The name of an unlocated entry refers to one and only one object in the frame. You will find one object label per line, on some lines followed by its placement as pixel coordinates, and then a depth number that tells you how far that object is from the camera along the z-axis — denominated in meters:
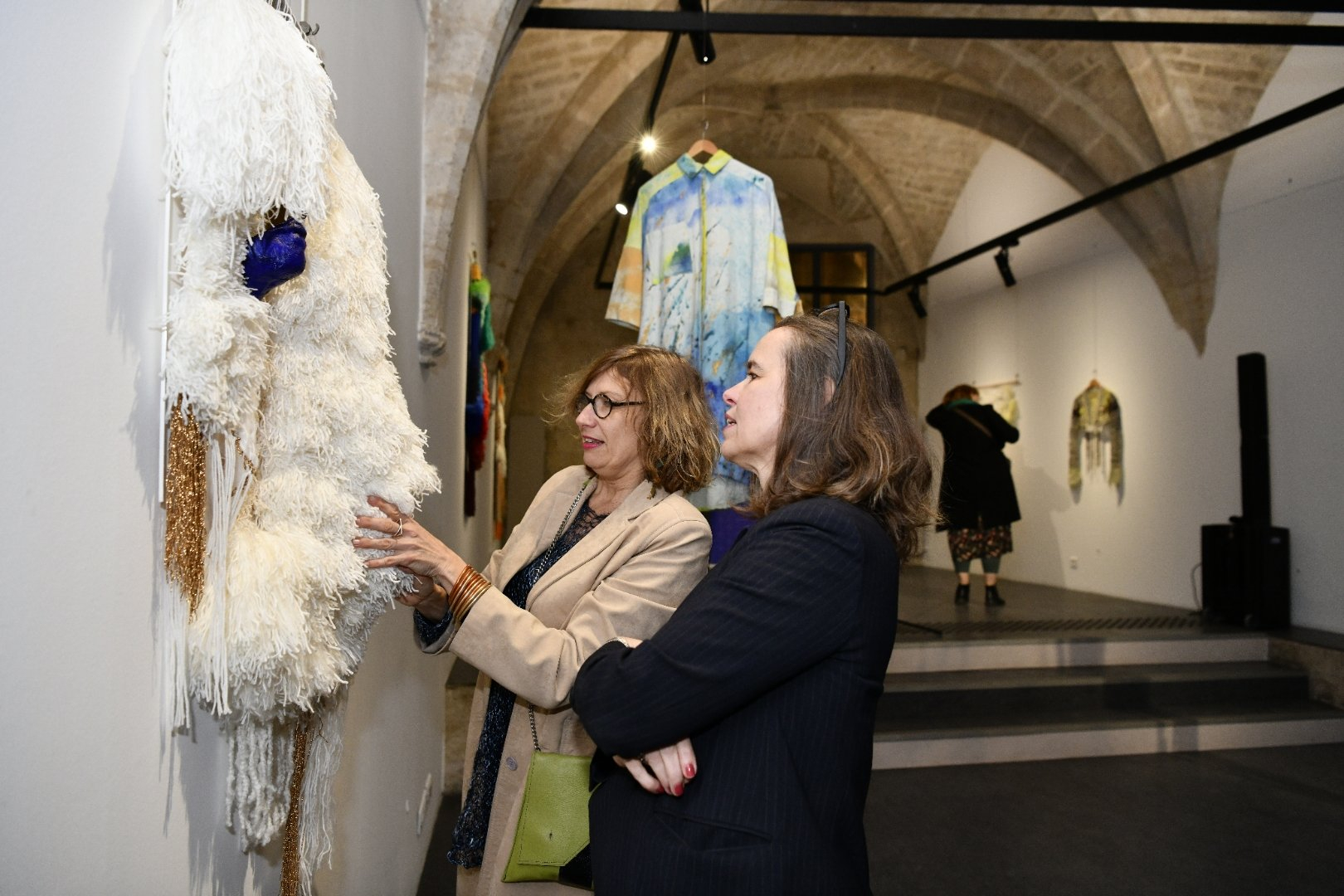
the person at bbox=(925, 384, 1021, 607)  6.94
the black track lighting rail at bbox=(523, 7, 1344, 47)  3.75
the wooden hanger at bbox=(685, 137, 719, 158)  3.22
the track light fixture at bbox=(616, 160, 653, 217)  6.94
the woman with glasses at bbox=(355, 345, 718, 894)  1.36
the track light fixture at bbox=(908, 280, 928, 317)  10.81
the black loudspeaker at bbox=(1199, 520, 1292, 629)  5.93
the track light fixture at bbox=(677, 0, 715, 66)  3.79
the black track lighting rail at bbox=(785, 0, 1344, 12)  3.70
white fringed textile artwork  0.79
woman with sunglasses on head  1.06
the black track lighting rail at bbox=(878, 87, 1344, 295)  4.93
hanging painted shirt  3.08
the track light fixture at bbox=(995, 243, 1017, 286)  8.73
